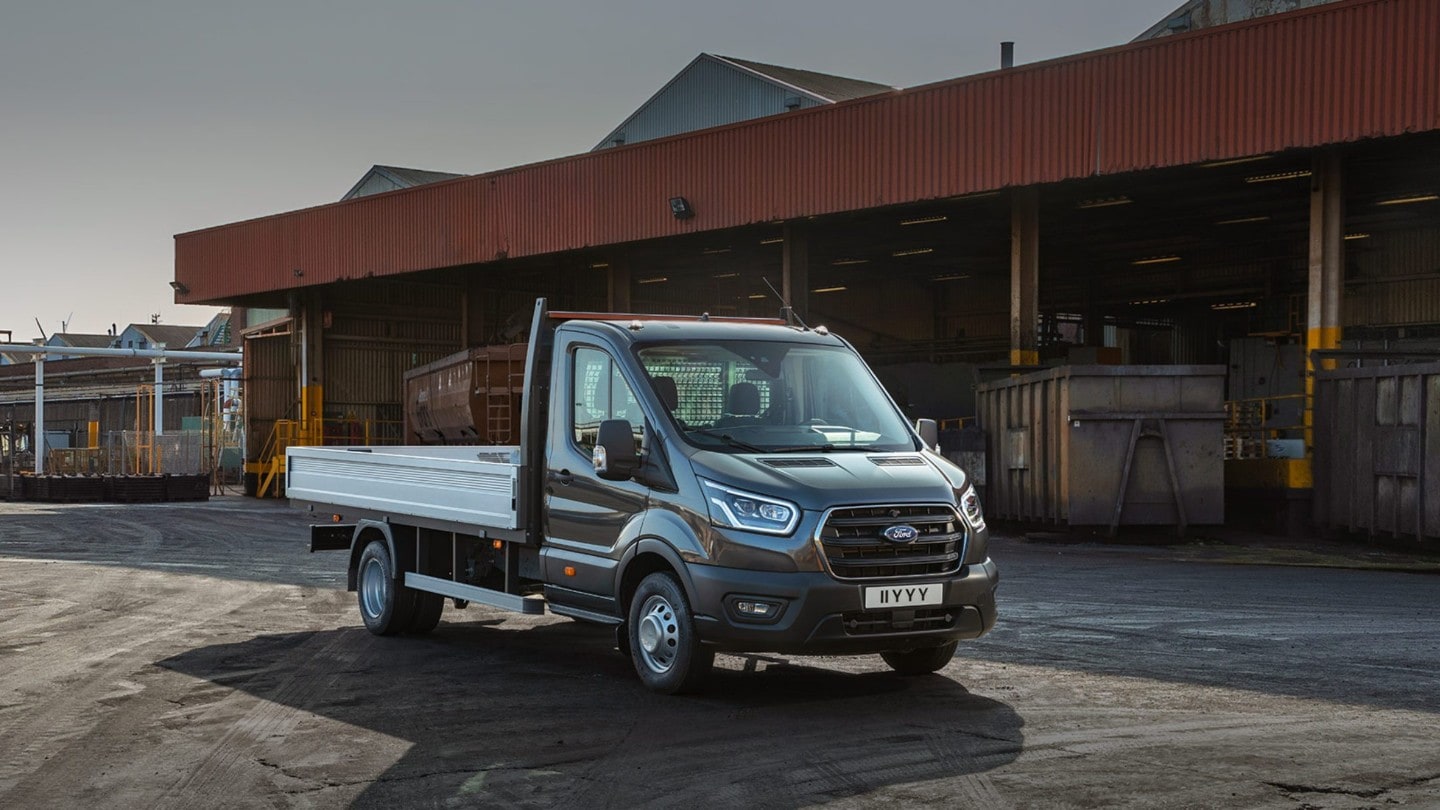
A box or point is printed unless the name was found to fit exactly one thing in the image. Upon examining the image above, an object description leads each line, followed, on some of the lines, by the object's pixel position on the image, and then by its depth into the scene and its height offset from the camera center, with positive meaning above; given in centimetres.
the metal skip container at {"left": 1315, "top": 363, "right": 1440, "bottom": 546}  1839 -47
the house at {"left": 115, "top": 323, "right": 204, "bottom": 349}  11283 +643
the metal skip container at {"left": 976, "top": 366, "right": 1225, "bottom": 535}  2059 -43
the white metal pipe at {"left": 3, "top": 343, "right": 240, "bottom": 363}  5169 +237
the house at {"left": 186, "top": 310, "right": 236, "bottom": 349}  8694 +517
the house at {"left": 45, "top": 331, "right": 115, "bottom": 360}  11800 +629
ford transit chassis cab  783 -53
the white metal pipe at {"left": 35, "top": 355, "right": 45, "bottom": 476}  5188 -10
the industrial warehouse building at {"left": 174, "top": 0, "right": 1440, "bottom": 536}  2138 +409
